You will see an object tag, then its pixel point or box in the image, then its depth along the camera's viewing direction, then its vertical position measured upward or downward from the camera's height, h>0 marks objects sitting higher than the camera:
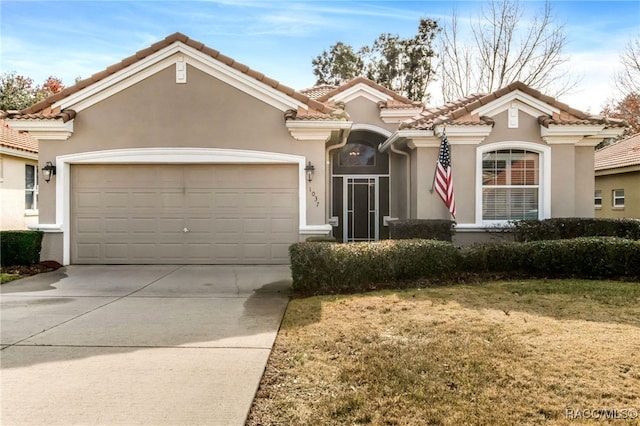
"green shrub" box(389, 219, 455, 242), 11.01 -0.43
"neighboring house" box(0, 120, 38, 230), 15.54 +1.16
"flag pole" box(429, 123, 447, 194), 11.56 +0.84
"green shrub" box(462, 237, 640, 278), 8.57 -0.91
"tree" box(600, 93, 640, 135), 27.44 +6.93
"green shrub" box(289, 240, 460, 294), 7.98 -0.98
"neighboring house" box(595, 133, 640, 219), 17.81 +1.36
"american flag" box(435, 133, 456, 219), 10.96 +0.87
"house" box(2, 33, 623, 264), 10.86 +1.35
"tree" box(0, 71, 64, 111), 28.45 +8.44
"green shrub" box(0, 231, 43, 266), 10.49 -0.87
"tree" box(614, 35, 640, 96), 24.48 +8.49
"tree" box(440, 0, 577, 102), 24.05 +9.45
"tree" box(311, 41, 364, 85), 38.84 +13.52
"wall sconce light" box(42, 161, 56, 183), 10.84 +1.01
